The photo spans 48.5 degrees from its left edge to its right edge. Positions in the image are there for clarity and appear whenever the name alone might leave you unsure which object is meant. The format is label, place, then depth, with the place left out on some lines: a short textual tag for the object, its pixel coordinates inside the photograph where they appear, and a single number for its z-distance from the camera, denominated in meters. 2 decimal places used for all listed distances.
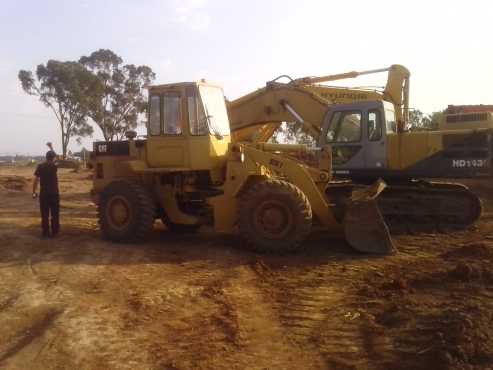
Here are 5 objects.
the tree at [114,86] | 44.00
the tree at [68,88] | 44.62
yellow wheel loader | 8.93
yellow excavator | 10.66
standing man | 10.26
